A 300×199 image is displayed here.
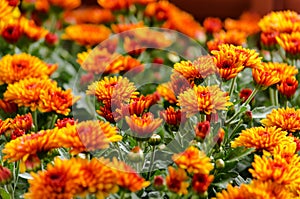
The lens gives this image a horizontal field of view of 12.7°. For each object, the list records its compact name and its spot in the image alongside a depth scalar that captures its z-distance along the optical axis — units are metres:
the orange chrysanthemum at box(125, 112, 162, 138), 1.10
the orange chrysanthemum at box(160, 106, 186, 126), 1.14
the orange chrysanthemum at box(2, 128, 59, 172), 1.08
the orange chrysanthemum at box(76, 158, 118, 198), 1.04
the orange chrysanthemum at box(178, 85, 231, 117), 1.12
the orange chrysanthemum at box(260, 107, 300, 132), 1.15
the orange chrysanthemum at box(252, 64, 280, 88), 1.18
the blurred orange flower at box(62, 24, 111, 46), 1.43
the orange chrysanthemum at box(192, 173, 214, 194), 1.07
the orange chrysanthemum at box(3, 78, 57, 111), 1.19
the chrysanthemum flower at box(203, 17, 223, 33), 1.45
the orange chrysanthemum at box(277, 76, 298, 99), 1.22
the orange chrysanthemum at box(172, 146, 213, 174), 1.07
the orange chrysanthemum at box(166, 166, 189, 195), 1.07
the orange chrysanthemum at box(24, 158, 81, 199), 1.04
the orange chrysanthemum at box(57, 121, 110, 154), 1.07
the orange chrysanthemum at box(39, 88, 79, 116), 1.18
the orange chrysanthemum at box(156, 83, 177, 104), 1.21
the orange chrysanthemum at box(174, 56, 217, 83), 1.16
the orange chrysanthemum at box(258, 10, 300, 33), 1.31
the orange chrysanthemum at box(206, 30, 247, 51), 1.32
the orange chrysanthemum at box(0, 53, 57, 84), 1.25
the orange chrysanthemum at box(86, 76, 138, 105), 1.15
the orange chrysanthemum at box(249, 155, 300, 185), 1.07
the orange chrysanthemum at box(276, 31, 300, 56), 1.28
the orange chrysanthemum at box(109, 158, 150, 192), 1.05
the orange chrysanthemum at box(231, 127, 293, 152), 1.11
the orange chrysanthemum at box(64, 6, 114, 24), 1.54
